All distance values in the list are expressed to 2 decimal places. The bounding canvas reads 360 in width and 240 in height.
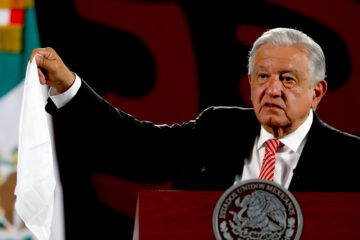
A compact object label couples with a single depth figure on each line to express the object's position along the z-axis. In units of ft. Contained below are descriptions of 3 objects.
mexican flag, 35.79
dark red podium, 32.22
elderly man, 33.65
